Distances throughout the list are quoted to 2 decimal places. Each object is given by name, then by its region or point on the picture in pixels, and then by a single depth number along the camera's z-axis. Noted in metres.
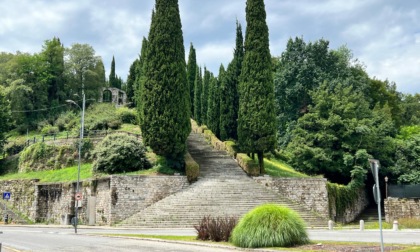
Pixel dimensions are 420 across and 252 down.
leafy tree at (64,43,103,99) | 67.94
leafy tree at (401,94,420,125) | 68.06
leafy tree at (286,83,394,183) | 37.00
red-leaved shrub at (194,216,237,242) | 16.56
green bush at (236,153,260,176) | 33.47
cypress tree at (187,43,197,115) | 64.69
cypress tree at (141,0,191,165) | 32.25
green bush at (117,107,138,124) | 50.39
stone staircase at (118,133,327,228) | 27.67
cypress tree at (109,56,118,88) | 91.75
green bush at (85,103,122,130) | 46.91
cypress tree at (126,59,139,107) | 69.47
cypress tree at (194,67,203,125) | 57.83
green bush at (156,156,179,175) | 32.09
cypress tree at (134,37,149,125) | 33.78
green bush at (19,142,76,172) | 40.81
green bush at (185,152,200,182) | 31.66
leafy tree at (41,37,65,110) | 65.69
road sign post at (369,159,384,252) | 10.79
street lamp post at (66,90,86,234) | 24.81
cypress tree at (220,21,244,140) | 43.38
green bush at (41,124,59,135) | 52.43
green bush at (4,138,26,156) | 48.06
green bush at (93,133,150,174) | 32.50
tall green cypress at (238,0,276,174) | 34.19
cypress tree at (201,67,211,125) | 55.06
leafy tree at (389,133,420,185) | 38.22
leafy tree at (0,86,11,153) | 47.84
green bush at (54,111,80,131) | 52.56
